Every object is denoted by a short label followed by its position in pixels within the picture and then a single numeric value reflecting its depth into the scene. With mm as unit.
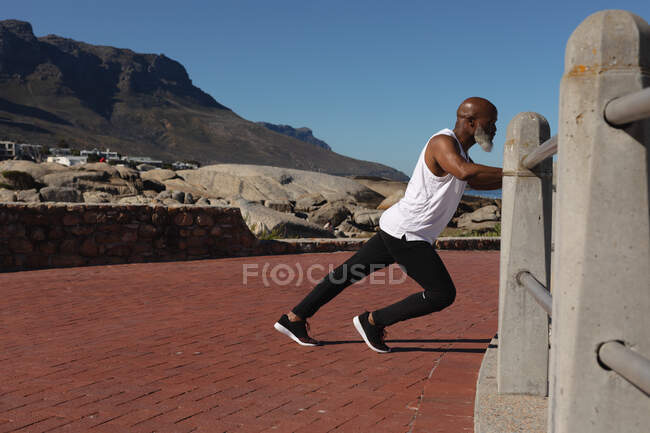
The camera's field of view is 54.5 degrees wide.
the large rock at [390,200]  24436
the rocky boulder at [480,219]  20256
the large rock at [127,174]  23766
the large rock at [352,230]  18344
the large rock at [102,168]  23439
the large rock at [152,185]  23359
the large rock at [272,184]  26062
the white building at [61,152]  130125
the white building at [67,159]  94850
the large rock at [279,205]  20189
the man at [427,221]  3549
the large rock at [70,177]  21816
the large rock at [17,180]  21436
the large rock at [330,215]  19844
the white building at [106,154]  138325
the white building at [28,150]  123581
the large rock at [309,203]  22569
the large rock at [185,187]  23969
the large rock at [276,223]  13219
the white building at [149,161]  134312
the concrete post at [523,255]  2652
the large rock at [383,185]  35100
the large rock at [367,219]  19578
